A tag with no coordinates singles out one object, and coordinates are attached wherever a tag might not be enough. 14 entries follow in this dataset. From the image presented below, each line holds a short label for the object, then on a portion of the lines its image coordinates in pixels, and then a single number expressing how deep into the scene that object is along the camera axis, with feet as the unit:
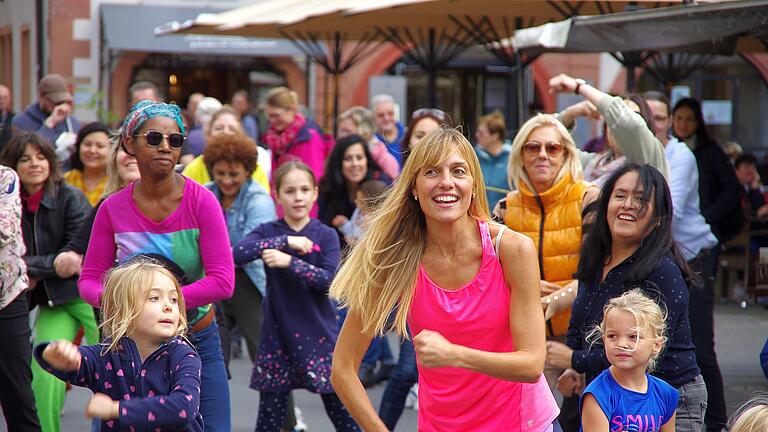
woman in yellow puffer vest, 31.51
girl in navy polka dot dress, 37.80
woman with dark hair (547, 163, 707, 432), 26.98
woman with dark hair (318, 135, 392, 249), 50.13
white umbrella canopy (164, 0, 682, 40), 65.51
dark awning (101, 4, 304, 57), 133.60
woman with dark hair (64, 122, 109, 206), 46.24
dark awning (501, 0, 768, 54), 38.76
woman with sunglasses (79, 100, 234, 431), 28.31
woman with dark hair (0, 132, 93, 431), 38.81
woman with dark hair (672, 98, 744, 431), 48.89
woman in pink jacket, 60.35
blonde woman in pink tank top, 20.94
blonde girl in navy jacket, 23.21
